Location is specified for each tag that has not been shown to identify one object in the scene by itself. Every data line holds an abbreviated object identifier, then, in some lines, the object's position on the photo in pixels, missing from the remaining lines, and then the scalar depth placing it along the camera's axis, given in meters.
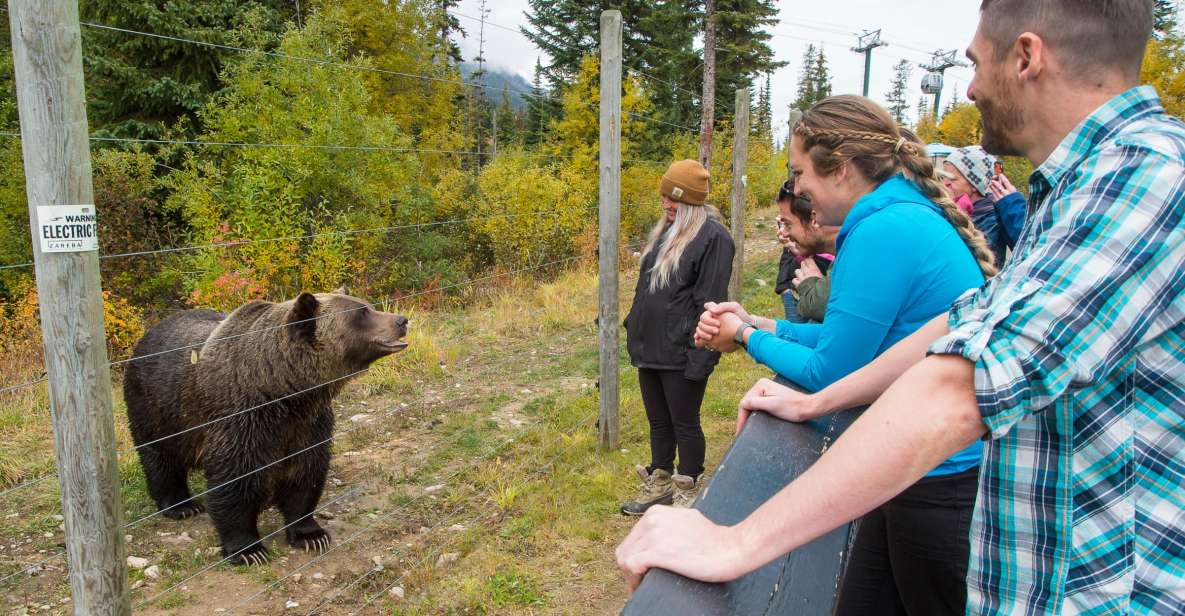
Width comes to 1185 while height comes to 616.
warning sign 2.40
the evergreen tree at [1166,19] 21.03
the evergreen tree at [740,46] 24.92
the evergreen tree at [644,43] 28.94
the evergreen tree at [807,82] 59.62
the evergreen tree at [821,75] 63.98
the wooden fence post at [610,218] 5.27
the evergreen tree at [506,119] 45.06
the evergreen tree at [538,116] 35.44
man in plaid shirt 0.83
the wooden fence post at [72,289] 2.34
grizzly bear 4.53
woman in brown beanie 4.66
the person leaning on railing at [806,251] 3.78
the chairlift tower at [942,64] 36.97
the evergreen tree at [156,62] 13.74
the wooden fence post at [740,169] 9.70
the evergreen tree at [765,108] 56.03
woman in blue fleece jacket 1.88
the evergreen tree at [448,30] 34.75
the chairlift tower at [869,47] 34.03
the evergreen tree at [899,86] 92.33
